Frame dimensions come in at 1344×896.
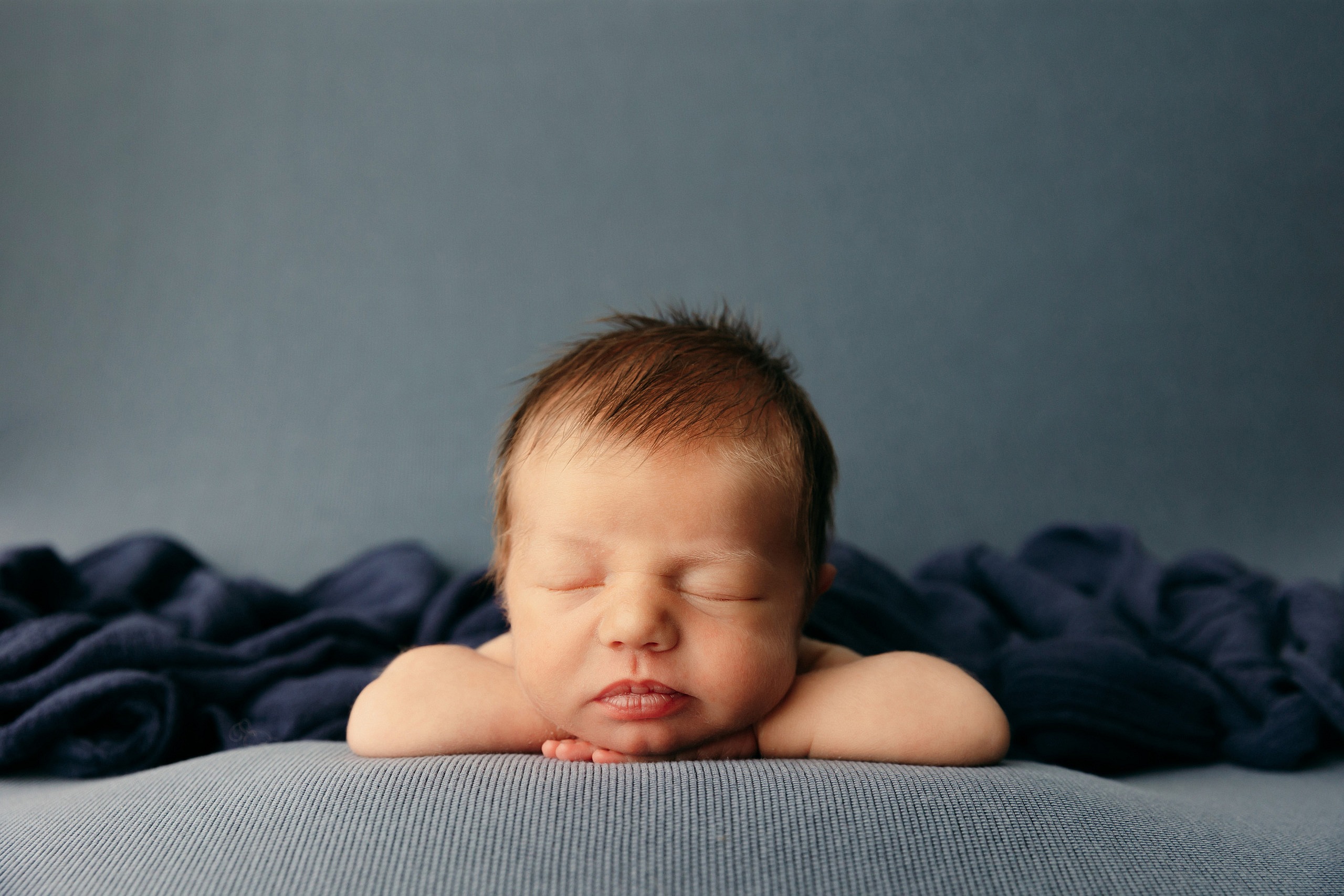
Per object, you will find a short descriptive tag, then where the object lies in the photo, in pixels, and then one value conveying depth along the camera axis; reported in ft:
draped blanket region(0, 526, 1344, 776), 1.55
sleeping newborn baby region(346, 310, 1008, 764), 1.28
